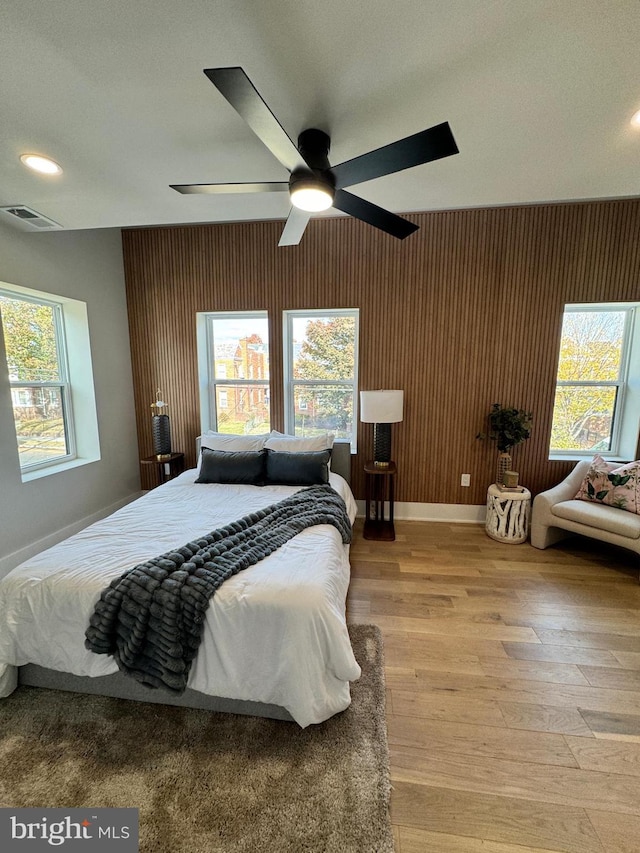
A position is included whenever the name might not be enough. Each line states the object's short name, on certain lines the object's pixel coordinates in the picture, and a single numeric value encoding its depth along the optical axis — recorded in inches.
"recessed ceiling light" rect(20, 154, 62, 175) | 71.5
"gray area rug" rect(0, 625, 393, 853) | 44.4
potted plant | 121.6
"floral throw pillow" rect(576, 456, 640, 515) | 109.2
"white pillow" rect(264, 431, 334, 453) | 123.7
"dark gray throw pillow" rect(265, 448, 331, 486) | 112.2
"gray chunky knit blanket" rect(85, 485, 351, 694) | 54.4
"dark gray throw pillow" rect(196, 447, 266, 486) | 115.0
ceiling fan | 45.1
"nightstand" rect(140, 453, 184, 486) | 139.2
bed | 54.0
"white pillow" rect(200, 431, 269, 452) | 127.5
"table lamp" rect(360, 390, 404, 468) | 119.3
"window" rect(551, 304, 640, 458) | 129.1
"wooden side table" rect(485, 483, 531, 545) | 120.5
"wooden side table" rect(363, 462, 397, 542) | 125.3
